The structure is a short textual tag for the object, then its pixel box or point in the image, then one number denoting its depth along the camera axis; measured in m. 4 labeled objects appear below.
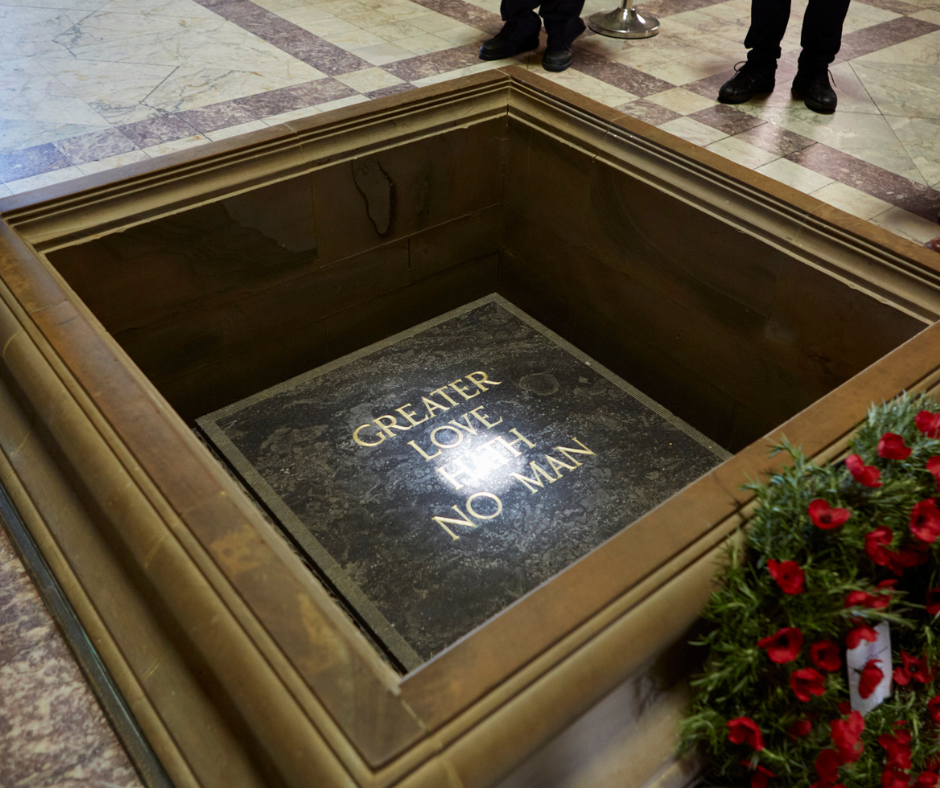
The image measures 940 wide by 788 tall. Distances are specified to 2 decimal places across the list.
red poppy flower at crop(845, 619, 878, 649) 1.20
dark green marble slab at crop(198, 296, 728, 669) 2.20
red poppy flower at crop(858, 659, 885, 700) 1.24
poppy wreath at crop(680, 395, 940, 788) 1.23
